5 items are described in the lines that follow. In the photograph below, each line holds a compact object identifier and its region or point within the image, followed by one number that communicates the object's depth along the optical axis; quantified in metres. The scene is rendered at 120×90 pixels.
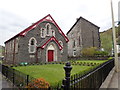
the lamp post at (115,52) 10.02
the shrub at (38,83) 4.00
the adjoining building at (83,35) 34.84
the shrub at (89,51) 30.84
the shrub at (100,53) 29.89
